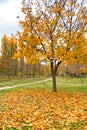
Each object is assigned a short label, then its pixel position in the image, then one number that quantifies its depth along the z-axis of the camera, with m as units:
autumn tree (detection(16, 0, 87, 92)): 8.26
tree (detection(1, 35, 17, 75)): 26.99
